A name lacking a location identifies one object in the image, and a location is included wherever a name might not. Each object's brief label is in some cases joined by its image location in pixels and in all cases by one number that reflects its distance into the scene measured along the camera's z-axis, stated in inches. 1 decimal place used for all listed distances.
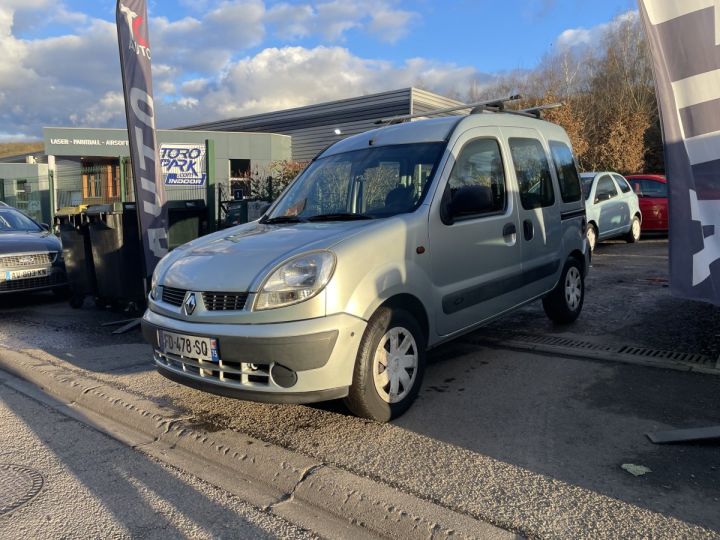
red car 543.8
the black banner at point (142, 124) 265.9
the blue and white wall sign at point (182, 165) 642.2
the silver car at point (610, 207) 450.6
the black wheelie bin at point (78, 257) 307.1
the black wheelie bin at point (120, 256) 284.7
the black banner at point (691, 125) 153.2
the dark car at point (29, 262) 314.2
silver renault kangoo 132.2
